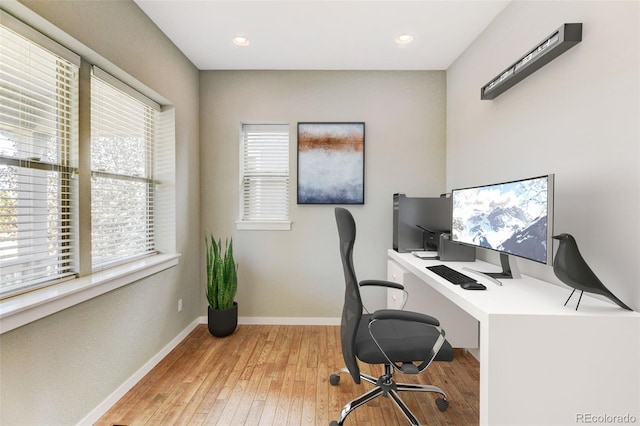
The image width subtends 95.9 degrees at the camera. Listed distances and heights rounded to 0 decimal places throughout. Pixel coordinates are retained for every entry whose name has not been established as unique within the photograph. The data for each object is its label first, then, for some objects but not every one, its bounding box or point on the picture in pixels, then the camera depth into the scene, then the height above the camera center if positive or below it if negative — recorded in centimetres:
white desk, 111 -61
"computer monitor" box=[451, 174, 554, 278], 134 -6
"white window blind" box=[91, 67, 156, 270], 180 +23
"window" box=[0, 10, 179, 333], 131 +15
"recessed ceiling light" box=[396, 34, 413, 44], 234 +140
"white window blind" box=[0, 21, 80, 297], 130 +23
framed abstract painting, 296 +46
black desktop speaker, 223 -33
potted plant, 267 -81
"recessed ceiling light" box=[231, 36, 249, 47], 239 +139
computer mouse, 146 -39
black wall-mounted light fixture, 141 +84
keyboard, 160 -40
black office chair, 137 -69
